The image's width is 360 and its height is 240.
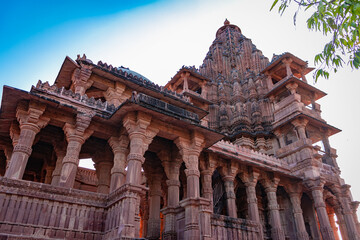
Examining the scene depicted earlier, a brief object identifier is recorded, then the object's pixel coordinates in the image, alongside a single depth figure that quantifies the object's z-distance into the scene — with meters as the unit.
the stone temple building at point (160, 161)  10.36
